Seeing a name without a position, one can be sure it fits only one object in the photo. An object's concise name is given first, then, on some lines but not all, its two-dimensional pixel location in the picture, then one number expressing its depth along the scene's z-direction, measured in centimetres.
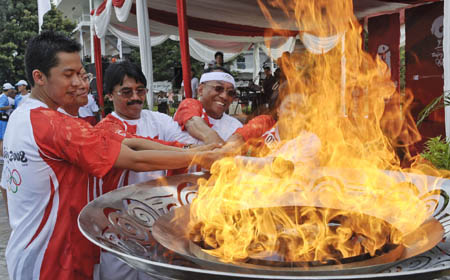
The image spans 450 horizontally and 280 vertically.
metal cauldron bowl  103
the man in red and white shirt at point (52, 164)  161
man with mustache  238
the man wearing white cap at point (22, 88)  1088
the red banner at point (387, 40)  909
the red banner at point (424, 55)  765
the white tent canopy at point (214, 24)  839
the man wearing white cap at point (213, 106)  279
